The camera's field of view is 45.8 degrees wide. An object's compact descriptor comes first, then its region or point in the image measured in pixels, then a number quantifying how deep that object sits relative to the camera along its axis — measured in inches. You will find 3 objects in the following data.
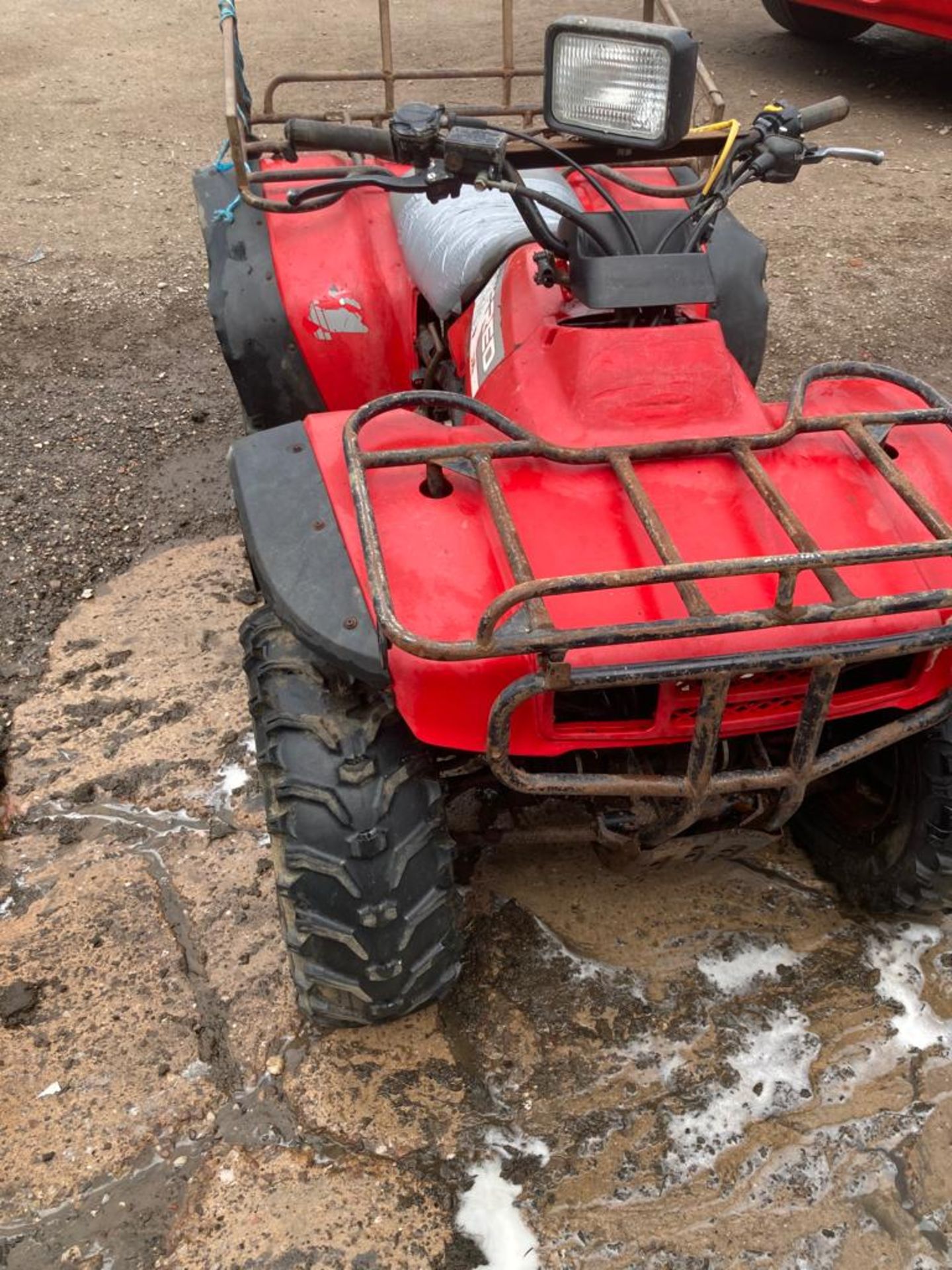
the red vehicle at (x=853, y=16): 266.5
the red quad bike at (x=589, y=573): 64.4
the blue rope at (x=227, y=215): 118.8
